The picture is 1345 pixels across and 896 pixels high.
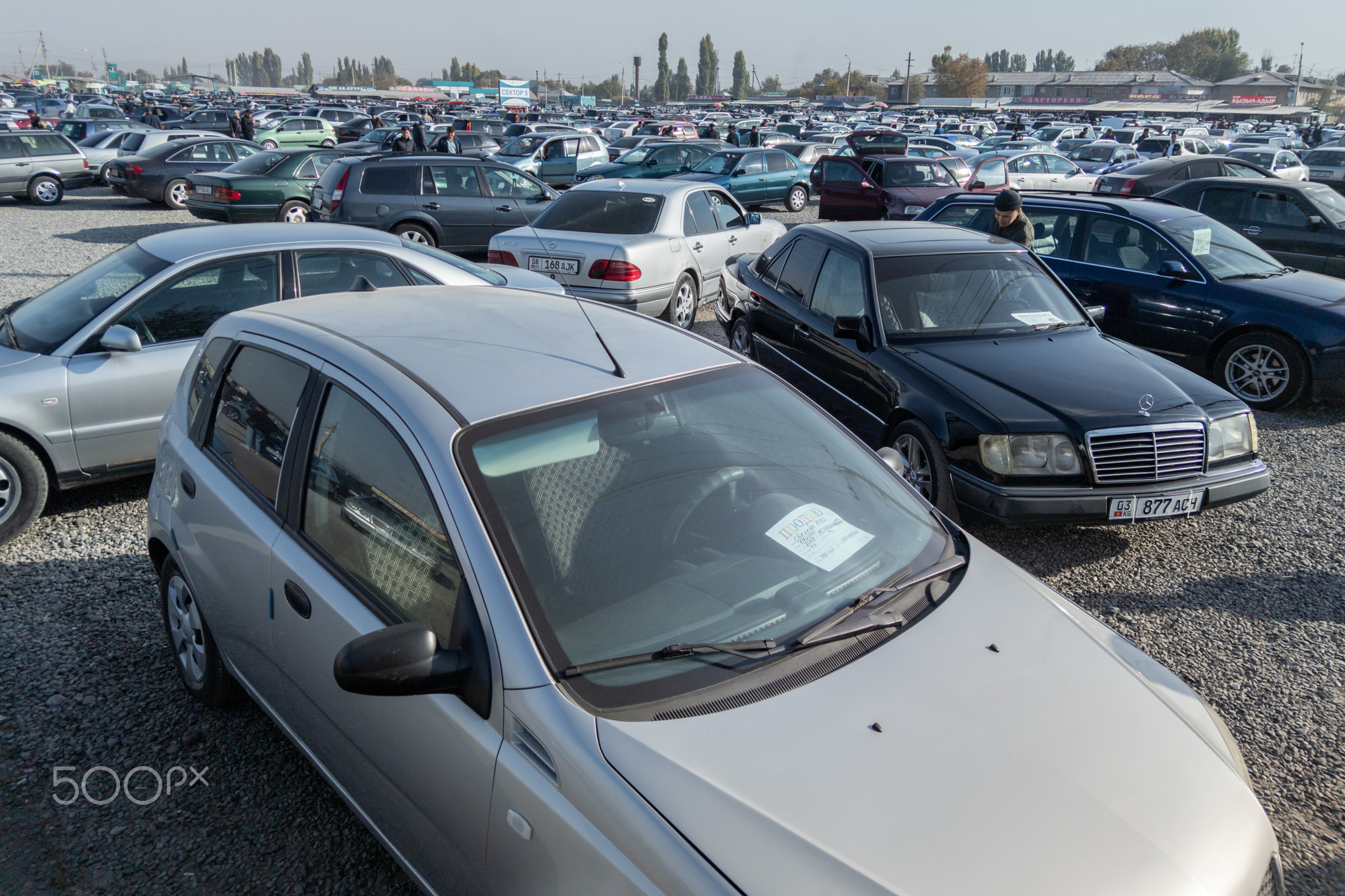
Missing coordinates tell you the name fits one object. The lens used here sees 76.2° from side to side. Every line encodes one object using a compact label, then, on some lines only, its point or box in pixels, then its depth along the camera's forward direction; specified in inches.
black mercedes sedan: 171.5
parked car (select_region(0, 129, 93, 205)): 711.7
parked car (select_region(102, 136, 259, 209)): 688.4
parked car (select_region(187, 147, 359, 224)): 566.3
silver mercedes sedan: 331.0
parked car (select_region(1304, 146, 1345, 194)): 893.2
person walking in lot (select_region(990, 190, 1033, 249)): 289.3
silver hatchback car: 64.4
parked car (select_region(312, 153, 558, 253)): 462.6
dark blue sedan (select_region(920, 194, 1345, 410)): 273.3
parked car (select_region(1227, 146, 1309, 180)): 853.9
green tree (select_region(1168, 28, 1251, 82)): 5137.8
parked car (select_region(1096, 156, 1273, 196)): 547.8
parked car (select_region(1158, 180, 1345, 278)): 388.8
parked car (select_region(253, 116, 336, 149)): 1010.1
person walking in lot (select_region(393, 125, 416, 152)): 761.6
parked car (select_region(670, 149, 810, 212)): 711.1
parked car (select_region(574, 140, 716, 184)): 731.4
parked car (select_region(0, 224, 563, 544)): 178.2
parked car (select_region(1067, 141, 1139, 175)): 1002.6
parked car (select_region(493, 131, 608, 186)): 761.6
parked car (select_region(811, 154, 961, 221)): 618.2
